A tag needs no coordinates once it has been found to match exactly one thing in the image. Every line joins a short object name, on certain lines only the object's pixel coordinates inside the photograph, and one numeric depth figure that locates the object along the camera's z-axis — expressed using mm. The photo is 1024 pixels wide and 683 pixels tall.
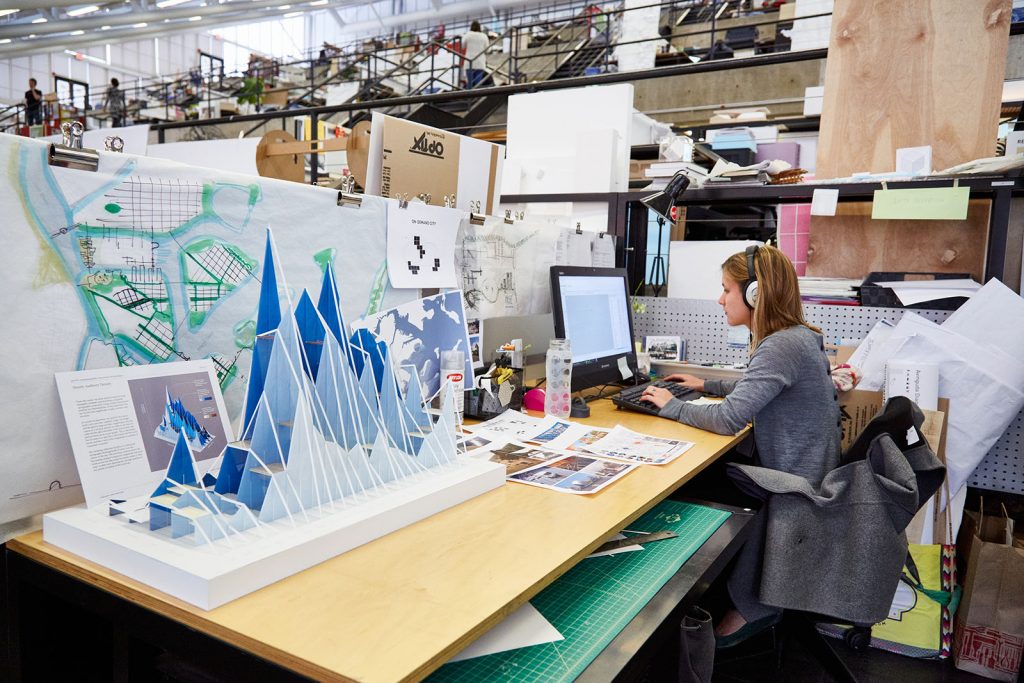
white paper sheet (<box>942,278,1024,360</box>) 1837
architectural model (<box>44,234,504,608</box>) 738
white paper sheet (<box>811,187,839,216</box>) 2051
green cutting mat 772
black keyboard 1775
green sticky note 1865
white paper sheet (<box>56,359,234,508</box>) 878
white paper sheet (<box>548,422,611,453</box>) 1377
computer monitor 1770
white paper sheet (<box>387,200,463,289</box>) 1436
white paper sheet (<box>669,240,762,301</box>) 2391
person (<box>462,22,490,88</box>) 9380
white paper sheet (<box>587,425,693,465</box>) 1335
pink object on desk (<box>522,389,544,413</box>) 1699
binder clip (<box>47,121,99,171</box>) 878
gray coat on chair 1397
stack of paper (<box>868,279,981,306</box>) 1955
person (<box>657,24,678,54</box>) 9623
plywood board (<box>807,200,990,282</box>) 2152
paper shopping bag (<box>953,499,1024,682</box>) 1879
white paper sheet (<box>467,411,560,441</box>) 1435
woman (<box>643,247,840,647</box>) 1646
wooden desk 623
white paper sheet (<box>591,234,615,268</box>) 2309
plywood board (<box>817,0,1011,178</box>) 2123
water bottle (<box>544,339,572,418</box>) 1621
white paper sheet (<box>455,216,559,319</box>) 1695
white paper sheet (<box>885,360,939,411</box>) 1910
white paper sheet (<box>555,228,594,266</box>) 2119
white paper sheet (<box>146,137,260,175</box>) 4184
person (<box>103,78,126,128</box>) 11927
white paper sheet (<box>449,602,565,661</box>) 788
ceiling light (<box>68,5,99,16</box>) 10827
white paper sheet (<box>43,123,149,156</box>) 3168
